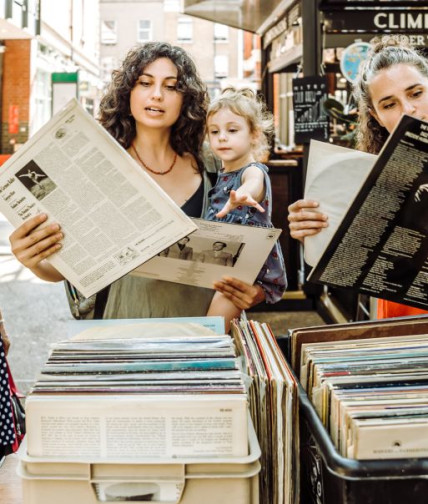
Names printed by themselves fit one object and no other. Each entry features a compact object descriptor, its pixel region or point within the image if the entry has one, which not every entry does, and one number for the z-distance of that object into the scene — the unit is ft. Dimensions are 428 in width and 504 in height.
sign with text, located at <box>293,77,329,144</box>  14.74
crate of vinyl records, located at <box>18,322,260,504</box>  2.22
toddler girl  5.06
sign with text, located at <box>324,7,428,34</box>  14.25
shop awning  19.47
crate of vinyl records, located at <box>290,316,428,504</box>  2.12
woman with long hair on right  4.46
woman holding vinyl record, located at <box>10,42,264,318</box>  4.72
